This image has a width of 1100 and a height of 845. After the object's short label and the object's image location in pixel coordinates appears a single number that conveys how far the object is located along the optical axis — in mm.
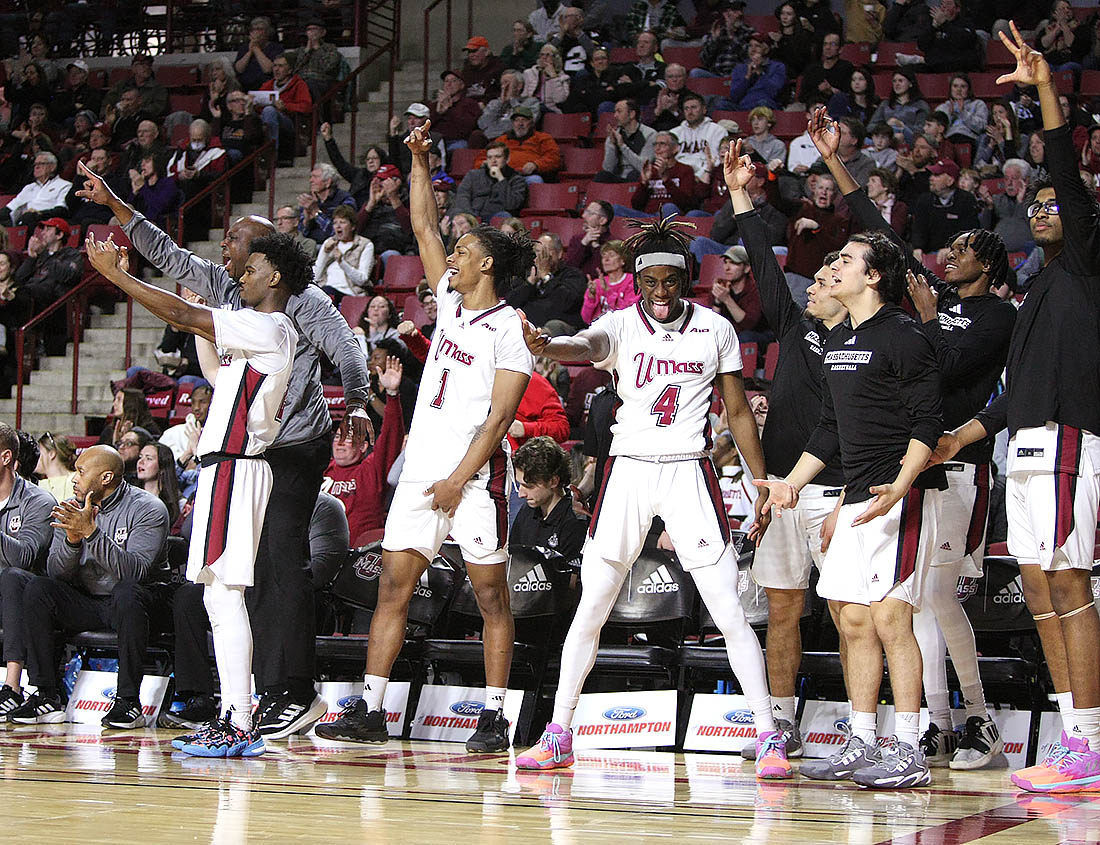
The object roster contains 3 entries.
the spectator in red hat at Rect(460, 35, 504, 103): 15031
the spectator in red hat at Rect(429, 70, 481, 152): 14391
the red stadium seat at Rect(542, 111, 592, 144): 13828
